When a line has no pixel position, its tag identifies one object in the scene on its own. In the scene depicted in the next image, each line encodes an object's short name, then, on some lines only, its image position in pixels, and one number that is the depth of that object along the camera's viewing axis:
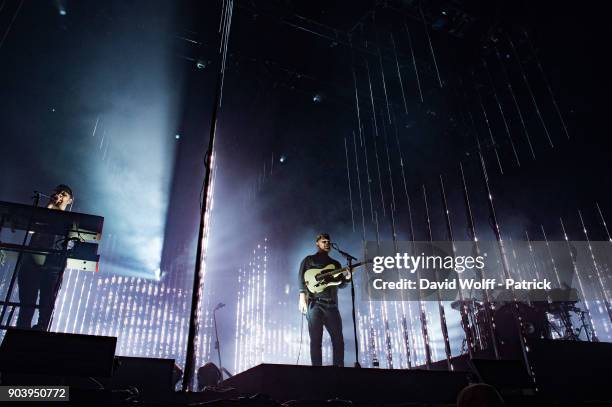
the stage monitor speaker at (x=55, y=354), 2.22
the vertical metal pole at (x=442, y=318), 5.79
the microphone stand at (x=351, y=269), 4.63
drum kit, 7.08
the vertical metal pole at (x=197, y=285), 2.59
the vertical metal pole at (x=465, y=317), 7.90
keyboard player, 4.16
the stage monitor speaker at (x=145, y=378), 2.86
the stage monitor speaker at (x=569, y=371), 3.41
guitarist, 4.68
